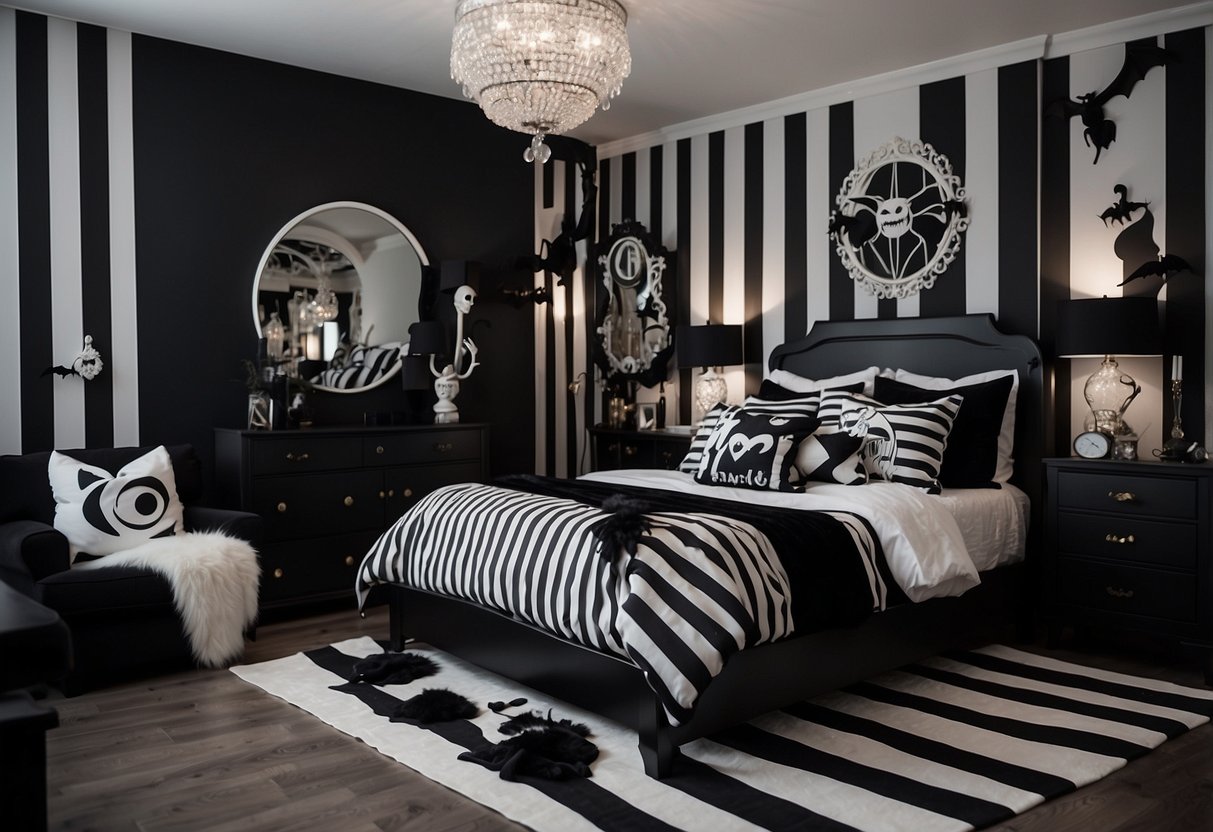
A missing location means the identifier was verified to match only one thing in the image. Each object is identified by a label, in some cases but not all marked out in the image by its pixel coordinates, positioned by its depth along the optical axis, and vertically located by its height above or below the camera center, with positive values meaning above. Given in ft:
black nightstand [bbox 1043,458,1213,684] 11.78 -1.89
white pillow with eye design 12.12 -1.29
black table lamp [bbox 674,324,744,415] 17.31 +1.01
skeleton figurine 17.30 +0.55
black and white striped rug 8.07 -3.39
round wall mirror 16.03 +1.87
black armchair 11.03 -2.25
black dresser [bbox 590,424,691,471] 17.57 -0.89
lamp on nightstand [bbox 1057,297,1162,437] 12.41 +0.86
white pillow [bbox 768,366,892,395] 15.15 +0.34
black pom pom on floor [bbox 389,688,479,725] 10.18 -3.28
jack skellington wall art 15.33 +2.99
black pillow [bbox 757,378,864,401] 15.97 +0.14
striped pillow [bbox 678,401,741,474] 14.66 -0.62
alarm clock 12.89 -0.61
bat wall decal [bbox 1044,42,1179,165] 13.20 +4.32
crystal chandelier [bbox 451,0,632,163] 10.57 +3.90
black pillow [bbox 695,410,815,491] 12.66 -0.70
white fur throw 11.63 -2.19
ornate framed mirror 19.25 +1.90
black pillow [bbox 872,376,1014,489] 13.53 -0.55
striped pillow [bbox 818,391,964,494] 12.78 -0.48
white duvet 10.72 -1.47
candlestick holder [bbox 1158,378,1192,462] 12.30 -0.53
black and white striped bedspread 8.56 -1.77
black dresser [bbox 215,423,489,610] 14.47 -1.36
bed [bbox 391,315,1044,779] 9.18 -2.65
